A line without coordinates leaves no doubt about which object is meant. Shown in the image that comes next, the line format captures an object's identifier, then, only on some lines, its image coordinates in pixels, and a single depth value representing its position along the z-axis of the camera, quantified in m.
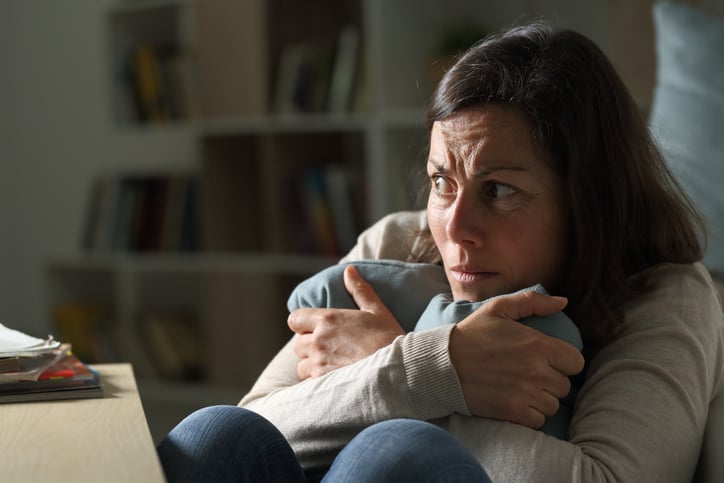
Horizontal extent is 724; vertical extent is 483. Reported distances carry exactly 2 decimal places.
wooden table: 1.63
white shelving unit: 3.57
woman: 1.81
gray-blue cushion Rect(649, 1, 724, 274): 2.63
